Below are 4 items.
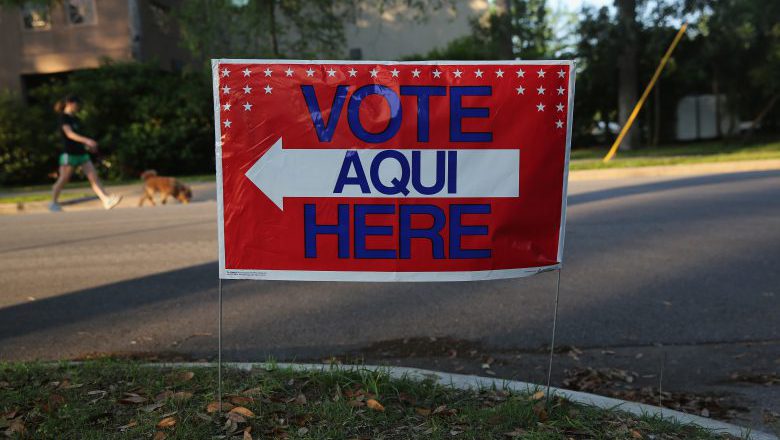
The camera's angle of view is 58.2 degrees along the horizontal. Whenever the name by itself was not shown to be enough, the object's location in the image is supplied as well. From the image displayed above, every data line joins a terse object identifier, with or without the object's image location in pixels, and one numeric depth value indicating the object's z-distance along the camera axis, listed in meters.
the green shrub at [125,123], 21.17
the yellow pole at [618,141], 19.23
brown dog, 13.38
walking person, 12.52
